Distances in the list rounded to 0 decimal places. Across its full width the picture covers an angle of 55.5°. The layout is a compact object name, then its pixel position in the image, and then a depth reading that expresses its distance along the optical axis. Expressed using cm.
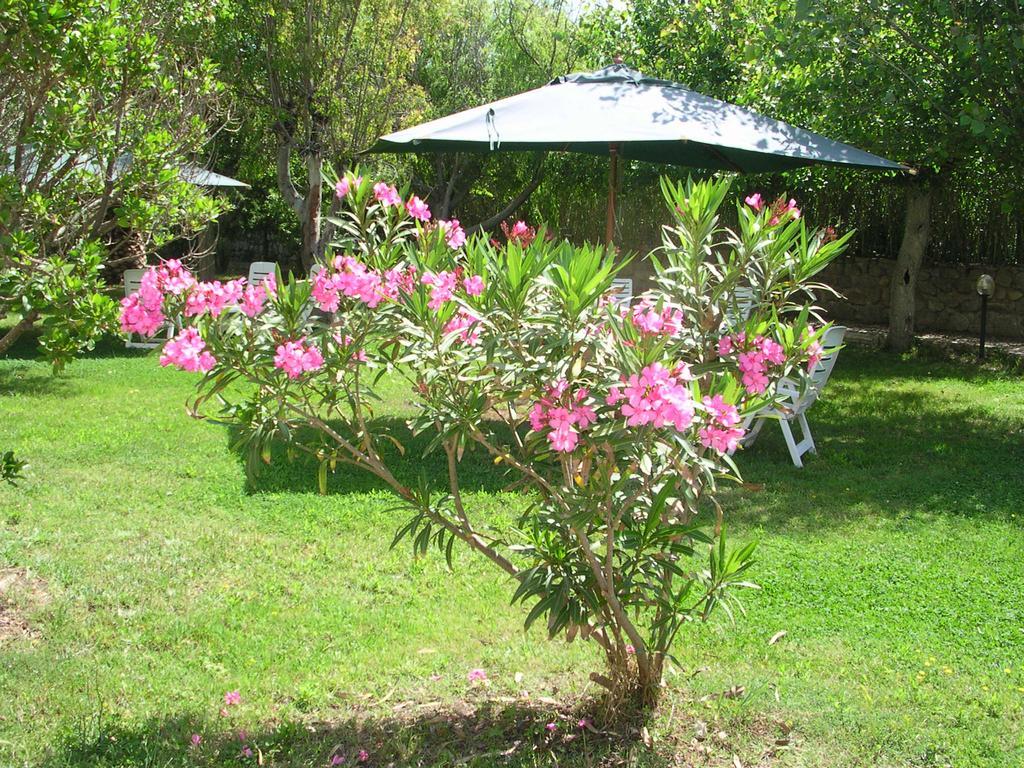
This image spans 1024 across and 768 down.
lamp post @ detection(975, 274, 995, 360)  1073
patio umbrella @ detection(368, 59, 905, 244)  596
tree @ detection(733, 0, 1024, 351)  690
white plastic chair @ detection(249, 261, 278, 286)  1160
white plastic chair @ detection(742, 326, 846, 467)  628
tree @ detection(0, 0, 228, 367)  335
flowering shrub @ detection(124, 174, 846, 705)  243
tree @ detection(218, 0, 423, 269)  1109
